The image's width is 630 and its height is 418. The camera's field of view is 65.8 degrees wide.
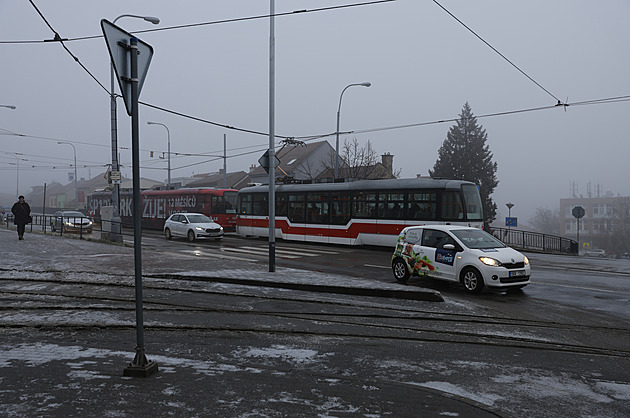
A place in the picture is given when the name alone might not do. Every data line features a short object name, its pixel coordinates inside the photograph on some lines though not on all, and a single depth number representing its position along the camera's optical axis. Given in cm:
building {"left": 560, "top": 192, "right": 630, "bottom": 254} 7962
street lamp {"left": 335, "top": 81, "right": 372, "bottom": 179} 2785
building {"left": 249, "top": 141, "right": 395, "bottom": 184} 4340
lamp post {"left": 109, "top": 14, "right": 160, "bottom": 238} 2035
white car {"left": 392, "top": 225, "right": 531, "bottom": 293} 1019
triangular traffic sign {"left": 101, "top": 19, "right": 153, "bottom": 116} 405
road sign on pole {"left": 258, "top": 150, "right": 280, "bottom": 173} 1191
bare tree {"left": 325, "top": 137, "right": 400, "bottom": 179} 4214
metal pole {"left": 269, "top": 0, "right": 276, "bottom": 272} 1187
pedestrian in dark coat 1958
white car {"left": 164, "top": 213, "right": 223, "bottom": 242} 2439
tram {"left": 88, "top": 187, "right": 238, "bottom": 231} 3044
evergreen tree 6156
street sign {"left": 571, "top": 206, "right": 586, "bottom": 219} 2605
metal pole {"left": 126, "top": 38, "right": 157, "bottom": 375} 426
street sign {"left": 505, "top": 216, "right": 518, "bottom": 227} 3015
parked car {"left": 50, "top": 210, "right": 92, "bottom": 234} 3061
